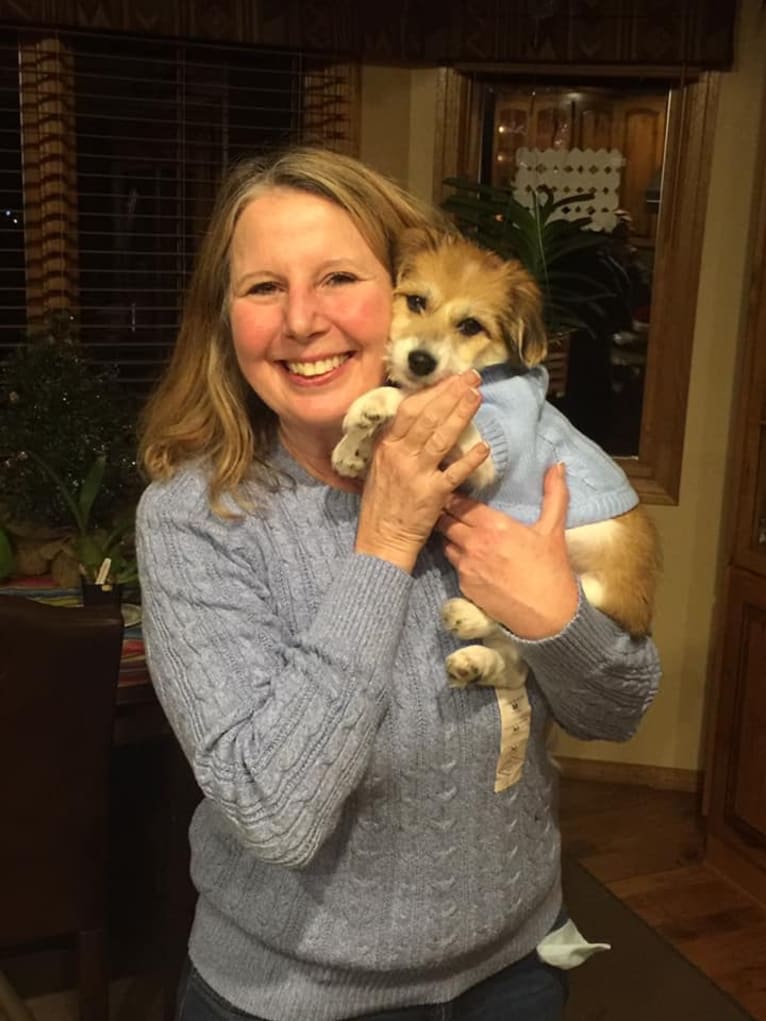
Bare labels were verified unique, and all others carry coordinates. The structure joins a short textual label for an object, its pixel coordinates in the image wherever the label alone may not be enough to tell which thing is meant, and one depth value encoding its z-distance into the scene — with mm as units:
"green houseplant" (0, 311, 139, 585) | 2430
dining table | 1998
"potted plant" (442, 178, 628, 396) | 2836
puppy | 1115
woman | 973
